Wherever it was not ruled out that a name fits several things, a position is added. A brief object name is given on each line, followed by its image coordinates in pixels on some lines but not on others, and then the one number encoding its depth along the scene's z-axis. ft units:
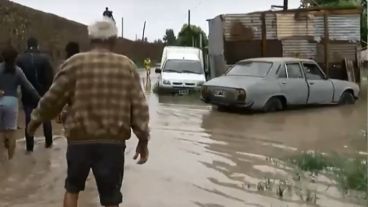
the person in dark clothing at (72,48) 31.71
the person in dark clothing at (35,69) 33.58
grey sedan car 52.49
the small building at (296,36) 71.20
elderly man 15.65
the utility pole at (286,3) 95.66
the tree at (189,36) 184.44
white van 74.64
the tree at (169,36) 270.69
